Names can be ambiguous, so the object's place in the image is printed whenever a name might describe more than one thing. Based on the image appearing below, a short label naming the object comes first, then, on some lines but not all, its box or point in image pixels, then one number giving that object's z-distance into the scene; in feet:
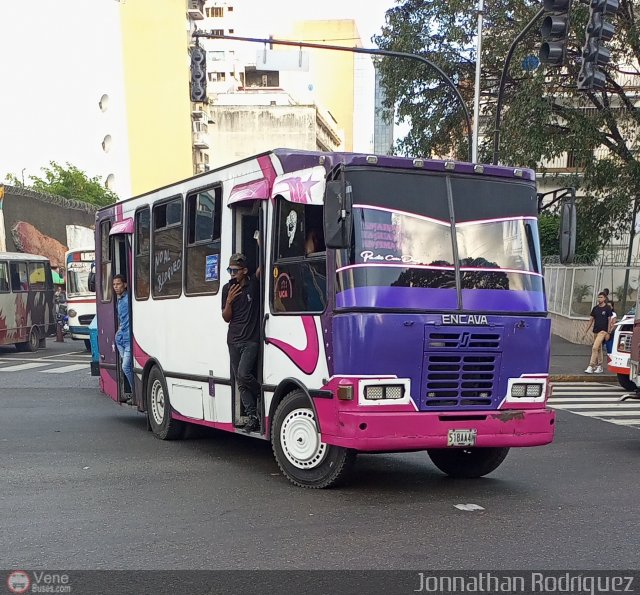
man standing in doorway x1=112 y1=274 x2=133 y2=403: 40.41
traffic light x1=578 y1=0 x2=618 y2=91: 39.96
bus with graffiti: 88.07
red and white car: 53.11
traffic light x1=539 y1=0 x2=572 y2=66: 39.47
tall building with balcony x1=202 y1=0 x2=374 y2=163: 343.67
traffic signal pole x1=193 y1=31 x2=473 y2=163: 55.26
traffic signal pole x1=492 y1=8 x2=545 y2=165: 59.03
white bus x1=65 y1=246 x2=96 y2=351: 92.89
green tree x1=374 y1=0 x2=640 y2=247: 76.18
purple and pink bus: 24.26
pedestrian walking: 67.05
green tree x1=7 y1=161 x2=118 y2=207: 225.15
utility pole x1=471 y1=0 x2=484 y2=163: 75.46
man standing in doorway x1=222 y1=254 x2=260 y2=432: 28.50
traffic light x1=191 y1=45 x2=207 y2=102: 57.62
